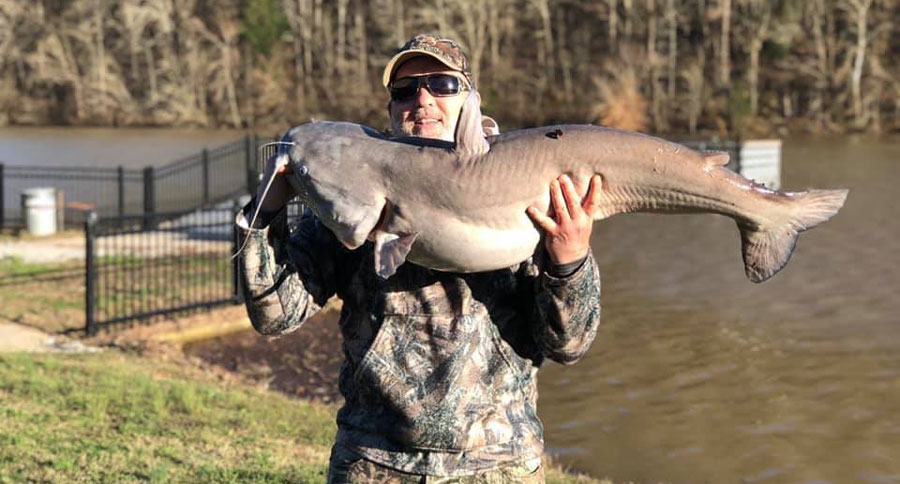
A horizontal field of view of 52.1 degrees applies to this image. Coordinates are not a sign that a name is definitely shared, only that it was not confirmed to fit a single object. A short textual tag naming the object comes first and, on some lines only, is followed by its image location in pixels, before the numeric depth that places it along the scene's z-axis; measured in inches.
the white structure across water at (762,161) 920.3
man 96.7
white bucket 666.2
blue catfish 96.7
